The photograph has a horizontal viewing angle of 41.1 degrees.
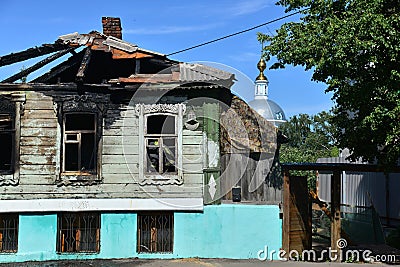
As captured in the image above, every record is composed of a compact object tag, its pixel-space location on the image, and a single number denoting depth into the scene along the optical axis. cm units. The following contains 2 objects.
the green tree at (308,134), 4293
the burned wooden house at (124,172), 1362
